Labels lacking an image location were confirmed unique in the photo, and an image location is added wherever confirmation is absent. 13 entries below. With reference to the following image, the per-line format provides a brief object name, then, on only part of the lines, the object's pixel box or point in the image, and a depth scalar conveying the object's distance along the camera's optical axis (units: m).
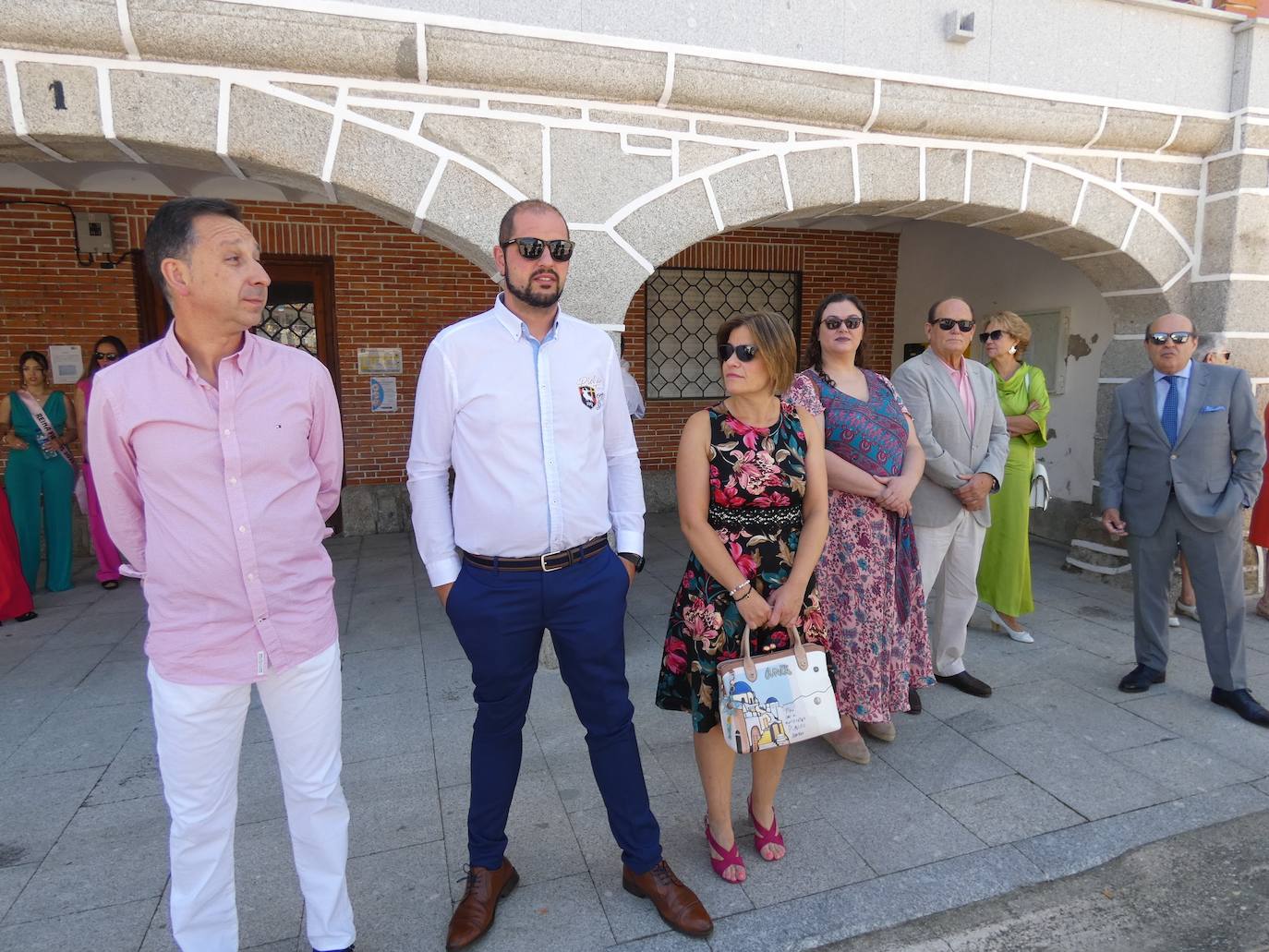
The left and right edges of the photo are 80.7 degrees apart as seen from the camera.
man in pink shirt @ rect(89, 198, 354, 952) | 1.87
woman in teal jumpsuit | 5.88
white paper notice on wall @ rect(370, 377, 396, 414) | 7.86
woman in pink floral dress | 3.16
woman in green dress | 4.48
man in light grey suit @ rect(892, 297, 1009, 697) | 3.72
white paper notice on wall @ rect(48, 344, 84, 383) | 6.94
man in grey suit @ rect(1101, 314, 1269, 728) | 3.71
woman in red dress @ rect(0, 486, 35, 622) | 5.14
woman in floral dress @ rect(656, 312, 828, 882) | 2.42
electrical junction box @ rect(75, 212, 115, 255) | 6.75
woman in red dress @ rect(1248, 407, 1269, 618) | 5.04
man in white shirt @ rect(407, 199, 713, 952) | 2.22
